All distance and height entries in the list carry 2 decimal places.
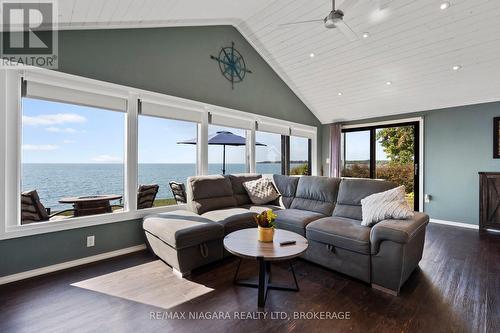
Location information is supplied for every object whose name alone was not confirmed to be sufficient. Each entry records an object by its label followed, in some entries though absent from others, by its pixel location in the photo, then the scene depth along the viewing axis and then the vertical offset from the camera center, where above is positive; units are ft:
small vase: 7.34 -2.14
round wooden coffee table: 6.40 -2.38
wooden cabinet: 13.46 -1.91
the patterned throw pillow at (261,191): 13.00 -1.38
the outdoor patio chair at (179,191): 12.80 -1.35
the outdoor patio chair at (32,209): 8.30 -1.55
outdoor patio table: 9.33 -1.56
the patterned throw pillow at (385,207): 8.26 -1.47
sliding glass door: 17.76 +1.09
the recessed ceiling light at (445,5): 9.56 +6.67
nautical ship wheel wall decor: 14.21 +6.43
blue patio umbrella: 13.91 +1.59
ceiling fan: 7.78 +5.02
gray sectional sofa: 7.37 -2.26
